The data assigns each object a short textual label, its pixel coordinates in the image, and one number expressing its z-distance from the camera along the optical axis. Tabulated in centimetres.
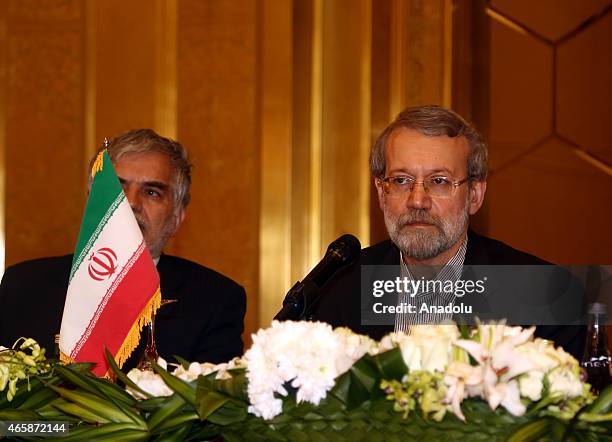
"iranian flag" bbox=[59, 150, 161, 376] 418
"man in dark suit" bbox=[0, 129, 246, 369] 601
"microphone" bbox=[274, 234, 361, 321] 339
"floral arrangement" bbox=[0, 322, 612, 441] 260
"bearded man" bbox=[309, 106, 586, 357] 514
